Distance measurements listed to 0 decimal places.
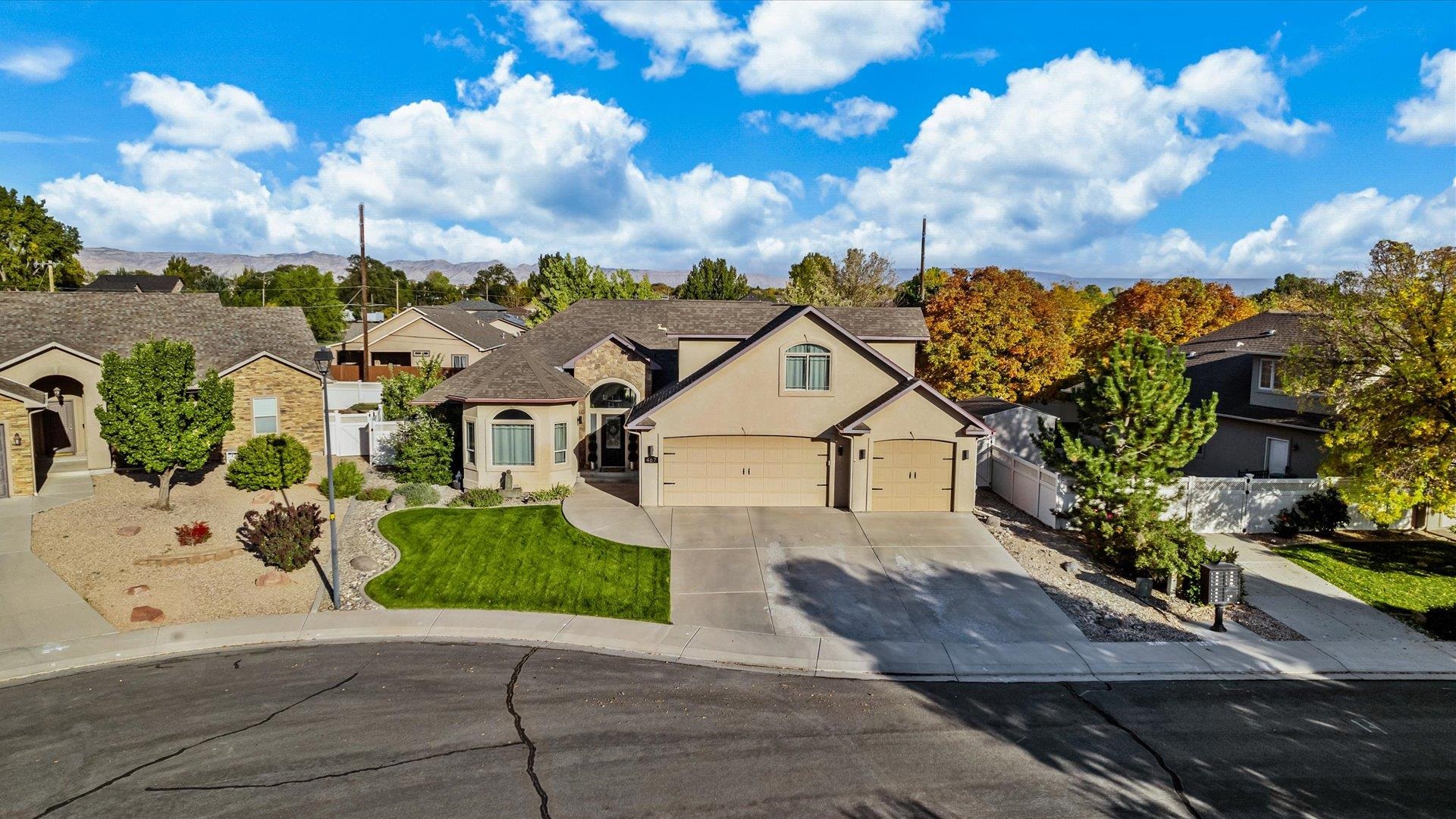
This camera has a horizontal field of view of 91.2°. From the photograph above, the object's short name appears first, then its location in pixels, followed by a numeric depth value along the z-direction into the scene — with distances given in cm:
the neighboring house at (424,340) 5222
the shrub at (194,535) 1752
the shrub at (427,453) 2305
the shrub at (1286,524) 1958
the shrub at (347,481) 2183
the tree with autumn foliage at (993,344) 3350
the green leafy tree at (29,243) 5466
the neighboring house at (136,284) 6938
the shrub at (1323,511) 1959
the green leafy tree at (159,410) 1875
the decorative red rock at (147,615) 1407
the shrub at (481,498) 2112
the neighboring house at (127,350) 2422
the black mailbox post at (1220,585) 1422
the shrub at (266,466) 2186
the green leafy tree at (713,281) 6788
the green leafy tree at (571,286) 4934
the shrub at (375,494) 2167
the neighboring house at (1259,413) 2261
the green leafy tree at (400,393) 2731
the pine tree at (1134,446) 1662
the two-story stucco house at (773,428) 2091
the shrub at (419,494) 2122
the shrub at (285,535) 1641
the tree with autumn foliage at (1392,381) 1617
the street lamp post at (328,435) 1409
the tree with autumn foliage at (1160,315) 4269
